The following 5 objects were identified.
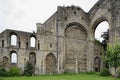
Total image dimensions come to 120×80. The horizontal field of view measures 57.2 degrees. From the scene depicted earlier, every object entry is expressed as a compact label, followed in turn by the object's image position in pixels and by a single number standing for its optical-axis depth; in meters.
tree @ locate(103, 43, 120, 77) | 12.77
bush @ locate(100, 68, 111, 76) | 15.41
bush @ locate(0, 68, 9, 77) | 14.90
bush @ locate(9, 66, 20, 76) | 15.58
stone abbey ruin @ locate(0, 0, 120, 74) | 16.45
